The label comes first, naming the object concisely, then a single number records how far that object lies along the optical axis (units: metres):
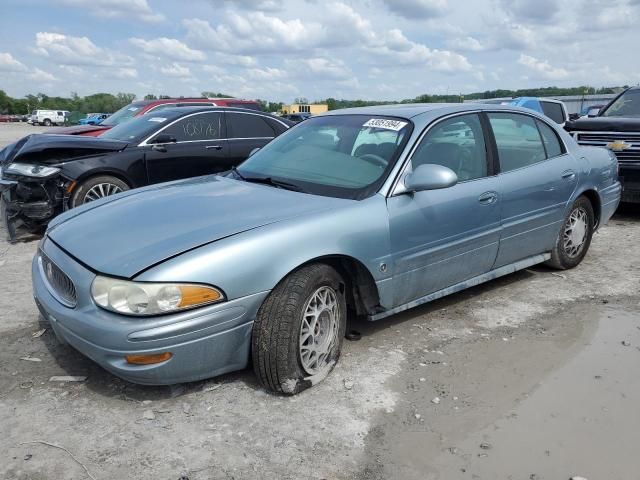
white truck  59.22
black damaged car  6.27
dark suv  7.28
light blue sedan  2.72
